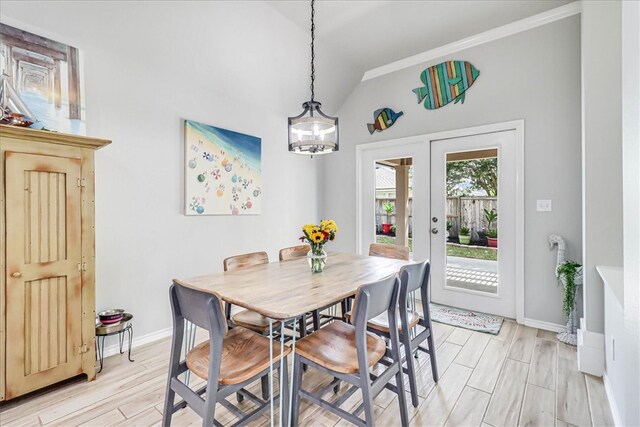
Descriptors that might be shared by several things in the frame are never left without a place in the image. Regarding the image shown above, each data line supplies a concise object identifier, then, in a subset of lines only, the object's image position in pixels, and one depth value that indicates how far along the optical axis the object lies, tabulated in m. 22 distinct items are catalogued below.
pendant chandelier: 2.19
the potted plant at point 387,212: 4.01
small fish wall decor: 3.85
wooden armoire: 1.74
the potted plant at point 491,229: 3.22
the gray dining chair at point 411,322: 1.80
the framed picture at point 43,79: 1.91
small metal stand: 2.19
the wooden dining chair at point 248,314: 1.98
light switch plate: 2.88
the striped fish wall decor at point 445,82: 3.30
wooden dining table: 1.42
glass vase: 2.12
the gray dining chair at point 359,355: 1.39
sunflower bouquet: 2.08
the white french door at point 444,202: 3.07
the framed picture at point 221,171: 2.91
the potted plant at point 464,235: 3.38
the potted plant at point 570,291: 2.52
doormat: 2.95
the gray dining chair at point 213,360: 1.27
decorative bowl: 2.27
